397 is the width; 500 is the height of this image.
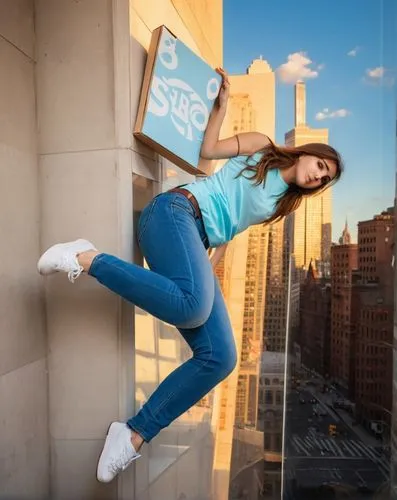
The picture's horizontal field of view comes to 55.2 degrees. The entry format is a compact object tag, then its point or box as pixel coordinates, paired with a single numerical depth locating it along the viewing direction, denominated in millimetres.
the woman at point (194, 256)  904
